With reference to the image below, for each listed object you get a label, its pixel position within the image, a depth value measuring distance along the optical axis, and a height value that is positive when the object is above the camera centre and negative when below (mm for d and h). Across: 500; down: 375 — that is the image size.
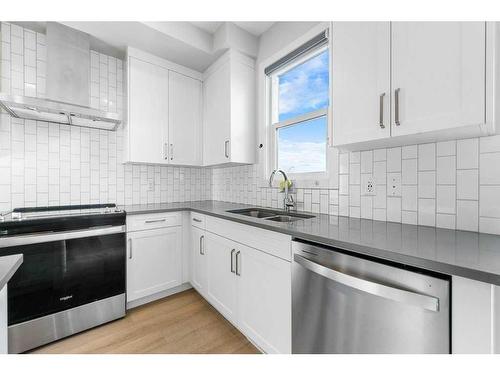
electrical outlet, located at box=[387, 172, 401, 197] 1377 +19
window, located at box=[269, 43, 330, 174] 1896 +697
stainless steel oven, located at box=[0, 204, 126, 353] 1505 -671
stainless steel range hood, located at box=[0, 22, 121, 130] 1794 +904
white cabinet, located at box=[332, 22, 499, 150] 856 +476
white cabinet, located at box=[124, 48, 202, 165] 2225 +795
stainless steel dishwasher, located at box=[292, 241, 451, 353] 763 -478
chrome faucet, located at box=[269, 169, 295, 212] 1983 -130
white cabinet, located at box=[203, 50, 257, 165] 2279 +815
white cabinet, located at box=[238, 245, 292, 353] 1295 -724
